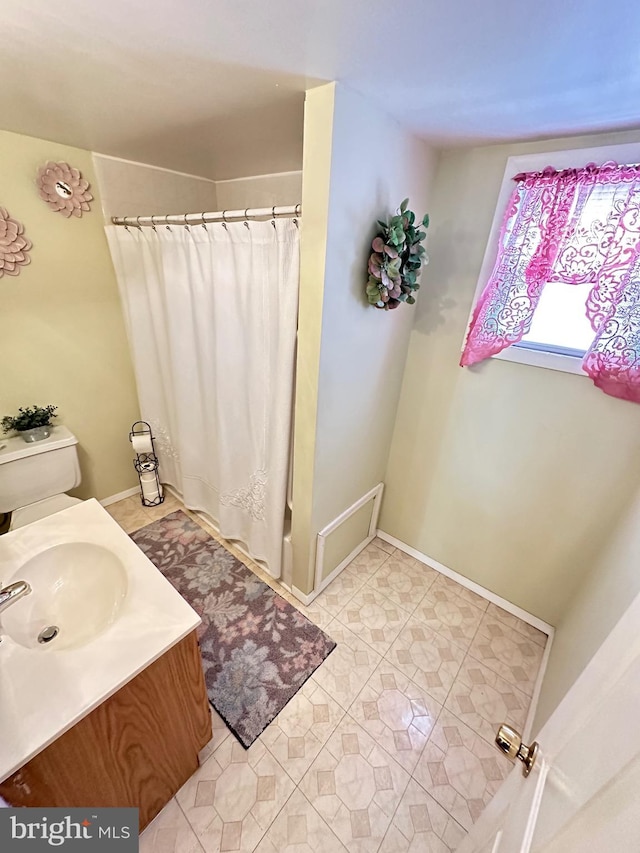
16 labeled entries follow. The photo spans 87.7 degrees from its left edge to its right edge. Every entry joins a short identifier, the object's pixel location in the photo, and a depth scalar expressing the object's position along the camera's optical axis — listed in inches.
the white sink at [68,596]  38.1
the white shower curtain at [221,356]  51.8
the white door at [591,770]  13.5
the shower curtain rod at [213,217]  46.3
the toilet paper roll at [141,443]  84.5
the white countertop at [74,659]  27.4
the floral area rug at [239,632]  54.1
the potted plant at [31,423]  69.3
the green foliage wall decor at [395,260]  46.1
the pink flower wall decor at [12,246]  60.1
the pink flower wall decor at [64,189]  61.7
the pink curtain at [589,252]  44.4
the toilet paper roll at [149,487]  90.0
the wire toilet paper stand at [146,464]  85.0
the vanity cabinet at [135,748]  29.2
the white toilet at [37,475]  66.7
